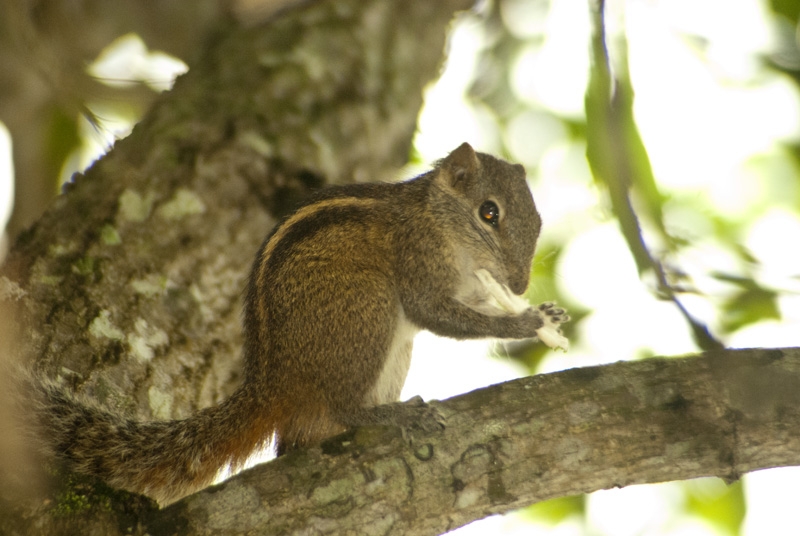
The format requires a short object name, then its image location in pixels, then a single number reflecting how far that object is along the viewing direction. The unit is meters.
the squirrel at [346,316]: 6.02
